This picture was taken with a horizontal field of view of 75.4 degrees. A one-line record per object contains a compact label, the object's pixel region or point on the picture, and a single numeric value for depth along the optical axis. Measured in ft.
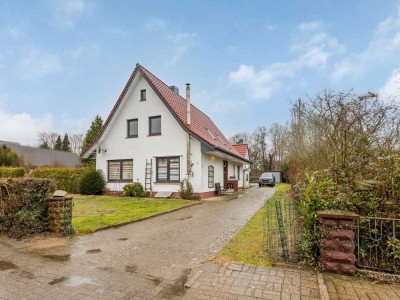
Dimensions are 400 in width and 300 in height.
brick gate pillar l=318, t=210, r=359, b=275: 12.58
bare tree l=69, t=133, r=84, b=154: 167.43
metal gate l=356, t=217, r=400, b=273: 12.56
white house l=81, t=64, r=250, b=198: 49.42
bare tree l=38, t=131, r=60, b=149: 153.91
